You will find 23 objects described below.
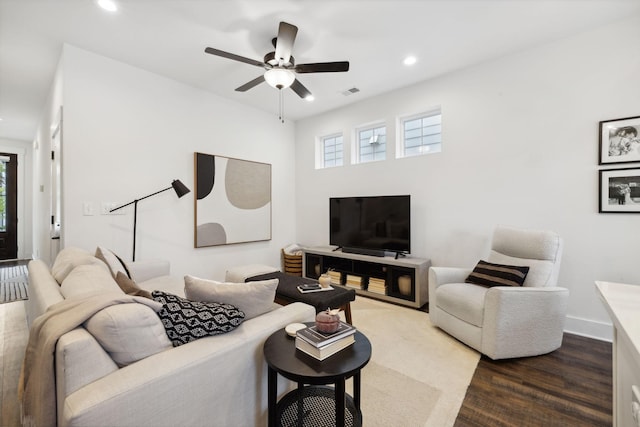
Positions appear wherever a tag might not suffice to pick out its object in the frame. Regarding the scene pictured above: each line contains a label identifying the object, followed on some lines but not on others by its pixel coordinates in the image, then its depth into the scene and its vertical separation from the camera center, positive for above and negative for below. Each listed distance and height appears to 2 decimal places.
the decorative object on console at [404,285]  3.38 -0.90
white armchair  2.15 -0.77
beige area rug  1.64 -1.17
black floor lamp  3.08 +0.20
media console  3.34 -0.83
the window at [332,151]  4.68 +1.02
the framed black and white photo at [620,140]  2.38 +0.62
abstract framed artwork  3.73 +0.14
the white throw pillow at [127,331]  1.03 -0.46
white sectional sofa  0.92 -0.61
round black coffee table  1.16 -0.69
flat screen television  3.57 -0.18
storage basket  4.58 -0.87
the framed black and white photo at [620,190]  2.38 +0.19
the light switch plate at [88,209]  2.80 +0.01
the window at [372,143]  4.10 +1.02
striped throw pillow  2.45 -0.58
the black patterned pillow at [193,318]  1.23 -0.49
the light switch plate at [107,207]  2.93 +0.03
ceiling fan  2.21 +1.26
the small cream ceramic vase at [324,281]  2.50 -0.63
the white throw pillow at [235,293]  1.44 -0.43
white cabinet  0.82 -0.46
